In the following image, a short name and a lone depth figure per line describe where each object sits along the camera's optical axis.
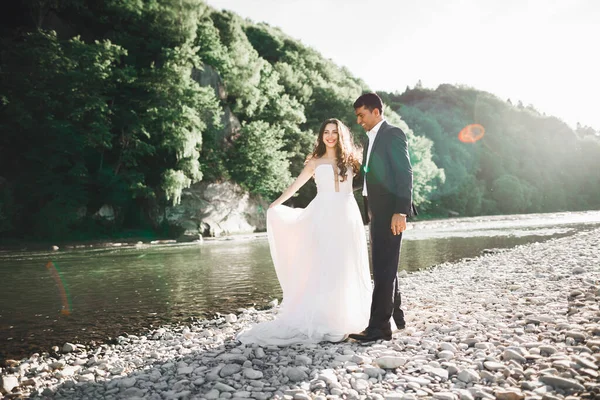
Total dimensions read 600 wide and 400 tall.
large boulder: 31.08
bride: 4.93
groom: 4.63
